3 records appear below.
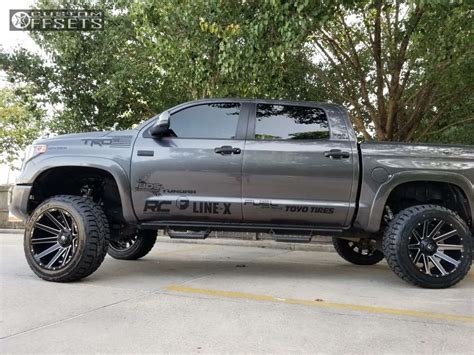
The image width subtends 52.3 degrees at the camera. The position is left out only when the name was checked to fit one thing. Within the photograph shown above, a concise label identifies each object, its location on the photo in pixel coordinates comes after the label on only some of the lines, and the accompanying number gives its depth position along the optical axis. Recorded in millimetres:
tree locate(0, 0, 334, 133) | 7191
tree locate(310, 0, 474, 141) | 8500
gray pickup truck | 5148
